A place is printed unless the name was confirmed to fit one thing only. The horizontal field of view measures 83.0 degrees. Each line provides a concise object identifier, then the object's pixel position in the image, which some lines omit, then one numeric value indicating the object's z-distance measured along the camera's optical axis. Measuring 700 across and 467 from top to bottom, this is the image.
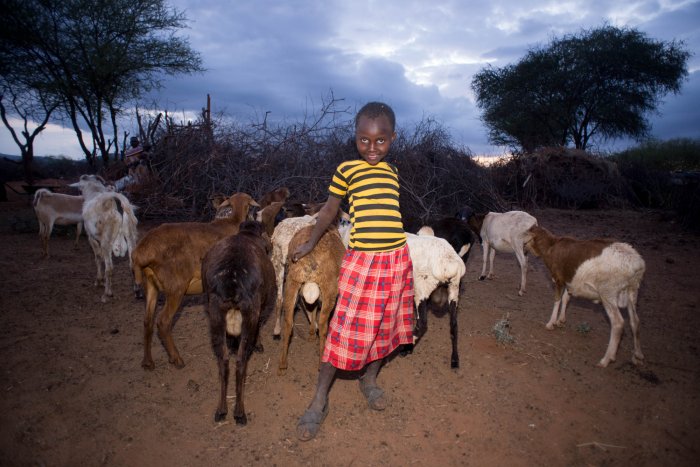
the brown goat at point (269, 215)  5.66
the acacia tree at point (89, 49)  14.68
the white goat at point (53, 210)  8.97
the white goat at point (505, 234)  7.07
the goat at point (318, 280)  3.67
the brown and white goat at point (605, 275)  4.37
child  3.09
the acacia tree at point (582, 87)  21.66
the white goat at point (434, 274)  4.26
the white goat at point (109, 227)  6.33
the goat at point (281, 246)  5.03
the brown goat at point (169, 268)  3.94
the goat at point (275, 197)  6.85
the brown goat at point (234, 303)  3.11
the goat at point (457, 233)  6.29
